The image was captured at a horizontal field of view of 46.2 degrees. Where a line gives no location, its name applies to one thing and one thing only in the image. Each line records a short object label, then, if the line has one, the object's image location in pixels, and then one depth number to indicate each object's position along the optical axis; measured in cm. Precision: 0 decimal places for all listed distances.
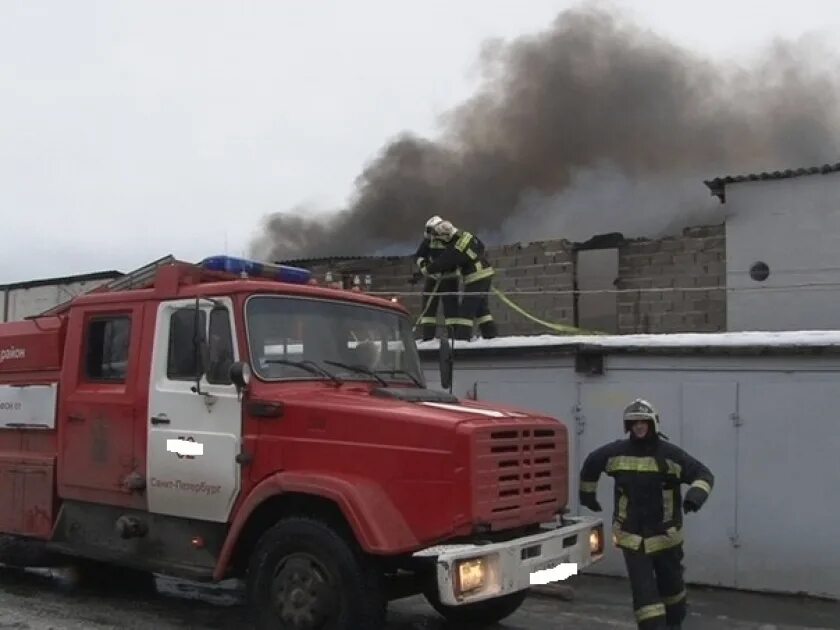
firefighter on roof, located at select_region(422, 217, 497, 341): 1062
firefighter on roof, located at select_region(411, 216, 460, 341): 1058
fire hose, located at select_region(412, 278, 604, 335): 1172
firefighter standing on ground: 594
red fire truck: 532
